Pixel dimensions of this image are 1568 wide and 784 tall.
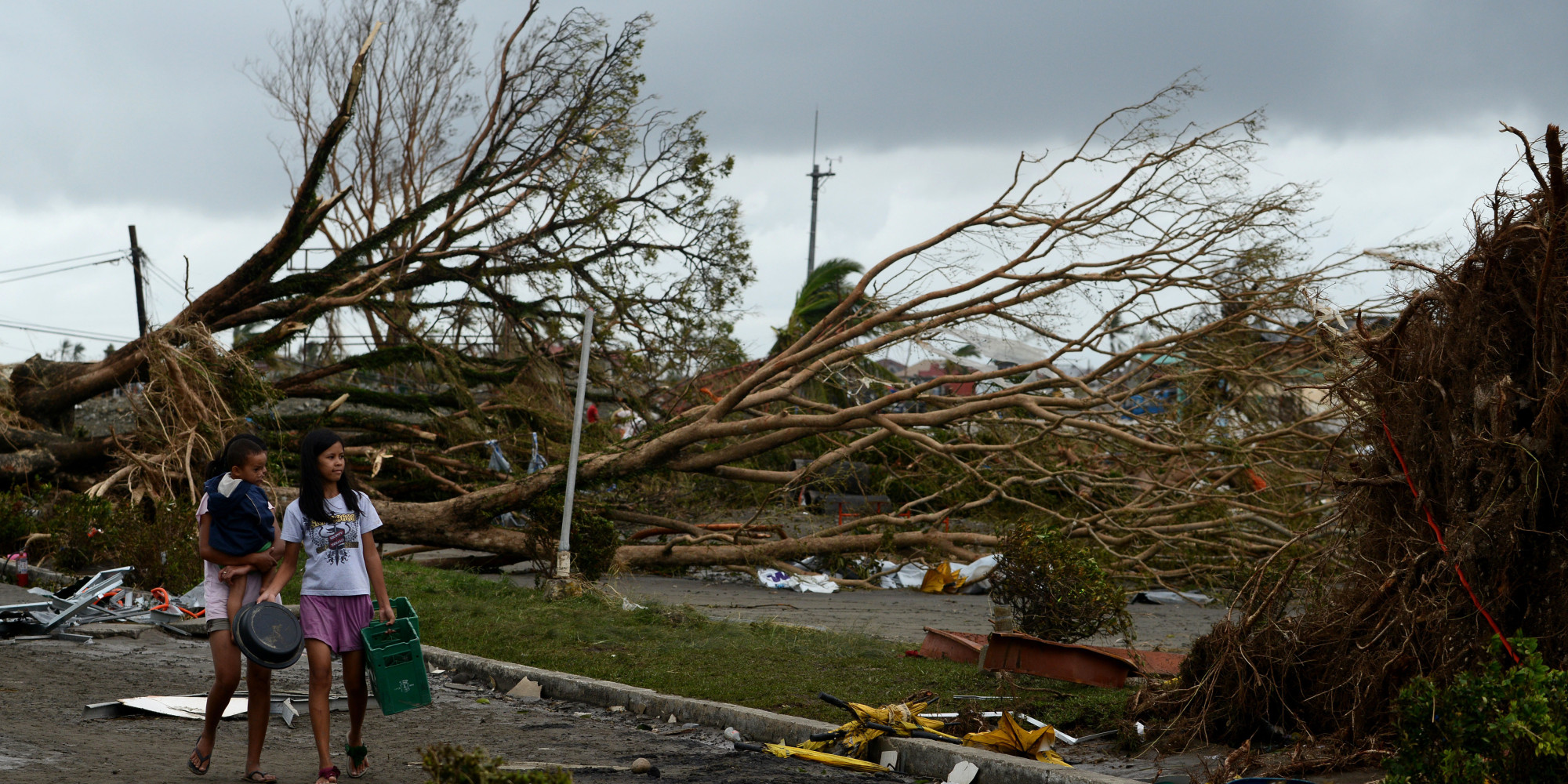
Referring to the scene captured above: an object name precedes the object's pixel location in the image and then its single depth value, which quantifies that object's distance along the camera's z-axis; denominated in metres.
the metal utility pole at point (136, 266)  28.56
